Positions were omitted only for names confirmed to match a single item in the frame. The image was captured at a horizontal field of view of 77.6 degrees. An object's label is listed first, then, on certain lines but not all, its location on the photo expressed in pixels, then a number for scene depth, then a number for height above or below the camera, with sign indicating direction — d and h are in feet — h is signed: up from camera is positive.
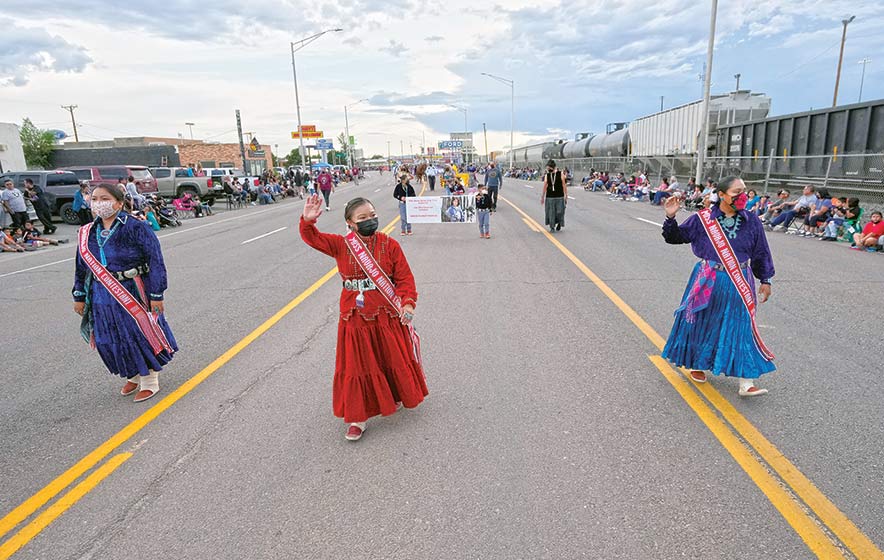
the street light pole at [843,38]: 138.31 +26.23
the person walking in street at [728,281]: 13.32 -3.18
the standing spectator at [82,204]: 52.94 -3.49
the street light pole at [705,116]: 67.10 +4.23
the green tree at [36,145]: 186.50 +9.14
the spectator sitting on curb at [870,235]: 33.94 -5.56
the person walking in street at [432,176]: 112.98 -3.70
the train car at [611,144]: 117.08 +1.76
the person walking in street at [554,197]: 43.09 -3.40
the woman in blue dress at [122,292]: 13.92 -3.13
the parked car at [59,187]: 63.36 -2.09
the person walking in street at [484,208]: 41.86 -3.93
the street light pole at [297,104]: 135.13 +14.03
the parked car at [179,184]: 87.04 -2.99
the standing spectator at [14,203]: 47.70 -2.79
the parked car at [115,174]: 67.10 -0.79
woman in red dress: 11.98 -3.58
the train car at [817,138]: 46.91 +0.74
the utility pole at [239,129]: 135.11 +8.38
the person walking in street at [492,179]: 55.52 -2.37
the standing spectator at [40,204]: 52.75 -3.22
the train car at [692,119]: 76.95 +4.44
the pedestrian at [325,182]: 72.13 -2.70
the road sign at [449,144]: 389.52 +9.02
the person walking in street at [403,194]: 45.62 -2.89
